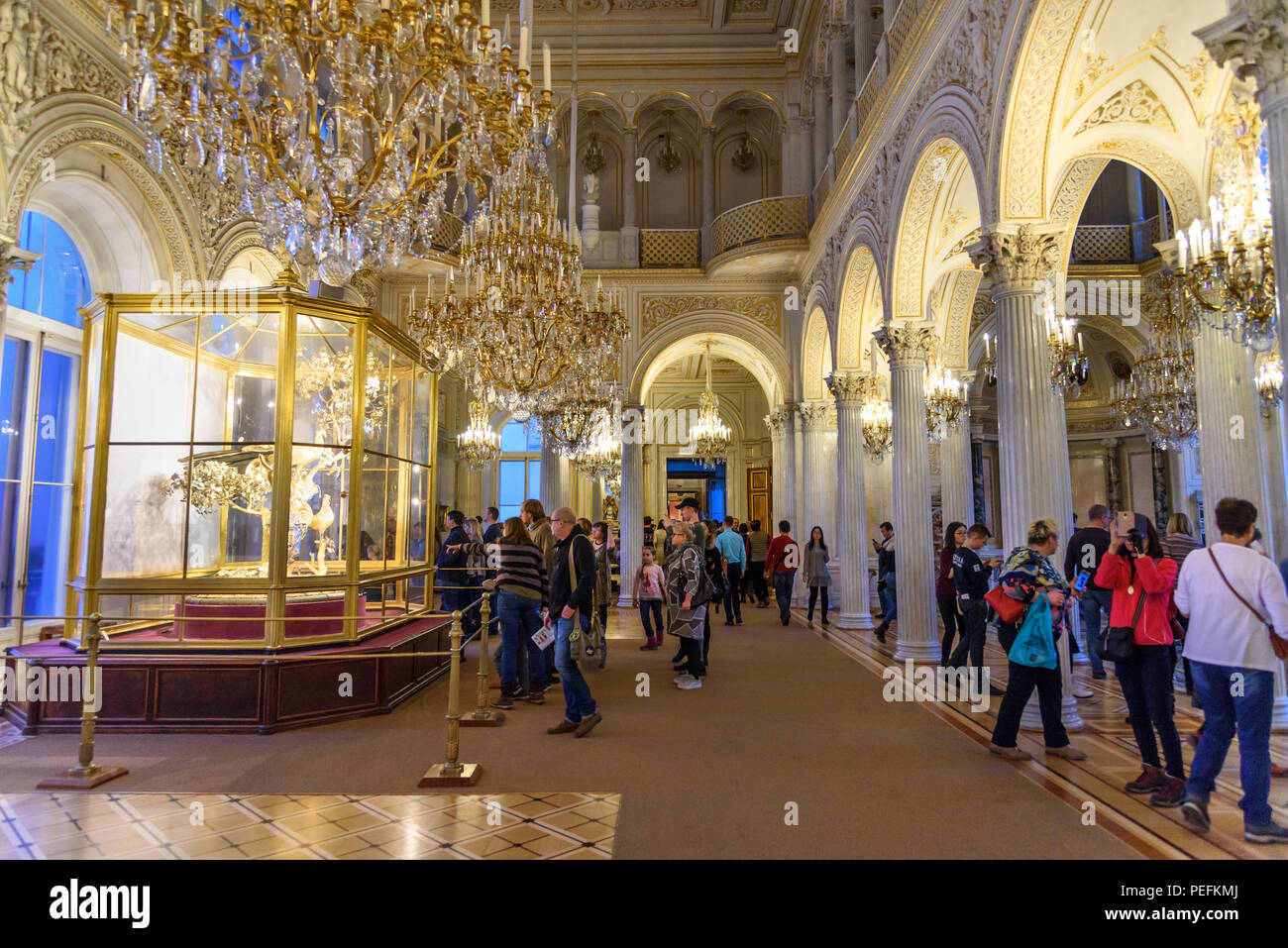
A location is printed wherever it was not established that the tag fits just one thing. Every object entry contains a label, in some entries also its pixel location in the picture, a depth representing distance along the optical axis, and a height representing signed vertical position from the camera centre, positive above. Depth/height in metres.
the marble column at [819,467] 14.01 +1.16
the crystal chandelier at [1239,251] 5.49 +2.10
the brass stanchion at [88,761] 4.01 -1.29
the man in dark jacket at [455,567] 9.07 -0.48
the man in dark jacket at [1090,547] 5.91 -0.14
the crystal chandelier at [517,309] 7.59 +2.30
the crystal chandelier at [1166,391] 10.41 +1.95
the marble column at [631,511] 14.47 +0.31
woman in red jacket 3.86 -0.69
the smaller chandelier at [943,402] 12.05 +2.03
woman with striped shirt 5.95 -0.54
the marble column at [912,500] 8.35 +0.32
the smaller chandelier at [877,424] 12.62 +1.75
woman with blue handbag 4.44 -0.66
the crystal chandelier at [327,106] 3.94 +2.39
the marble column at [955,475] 12.27 +0.87
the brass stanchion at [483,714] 5.45 -1.38
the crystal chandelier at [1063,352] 8.97 +2.18
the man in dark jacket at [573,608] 5.15 -0.57
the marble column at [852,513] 11.17 +0.22
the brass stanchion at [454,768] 4.11 -1.35
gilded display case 5.62 +0.43
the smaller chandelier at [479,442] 14.47 +1.65
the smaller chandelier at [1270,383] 9.55 +1.88
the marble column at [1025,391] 5.64 +1.04
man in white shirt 3.25 -0.55
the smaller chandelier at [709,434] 16.73 +2.09
